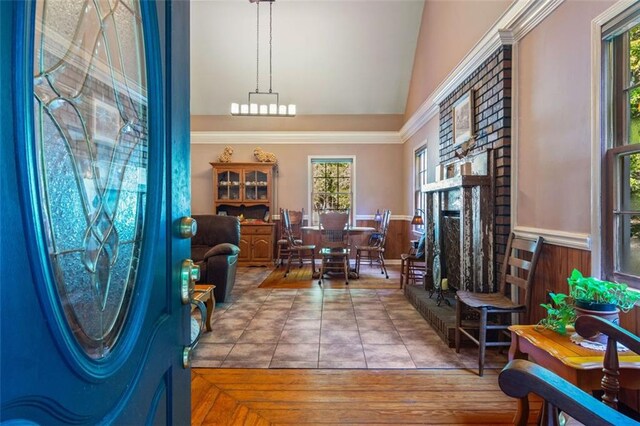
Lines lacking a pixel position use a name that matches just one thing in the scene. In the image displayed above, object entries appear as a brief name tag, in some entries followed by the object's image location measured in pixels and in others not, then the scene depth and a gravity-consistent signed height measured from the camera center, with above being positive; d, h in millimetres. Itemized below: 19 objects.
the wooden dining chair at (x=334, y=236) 5137 -349
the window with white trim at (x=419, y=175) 5793 +680
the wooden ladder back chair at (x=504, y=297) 2326 -631
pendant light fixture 5617 +1731
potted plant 1519 -380
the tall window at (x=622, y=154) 1786 +323
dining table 5477 -481
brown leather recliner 3926 -458
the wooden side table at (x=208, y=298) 2979 -783
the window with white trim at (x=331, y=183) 7328 +663
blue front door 403 +5
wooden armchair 673 -390
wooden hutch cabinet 6762 +240
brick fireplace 2832 +141
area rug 5035 -1054
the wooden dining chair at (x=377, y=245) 5559 -555
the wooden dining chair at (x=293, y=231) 6730 -380
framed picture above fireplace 3398 +1007
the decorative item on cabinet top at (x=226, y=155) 7195 +1240
